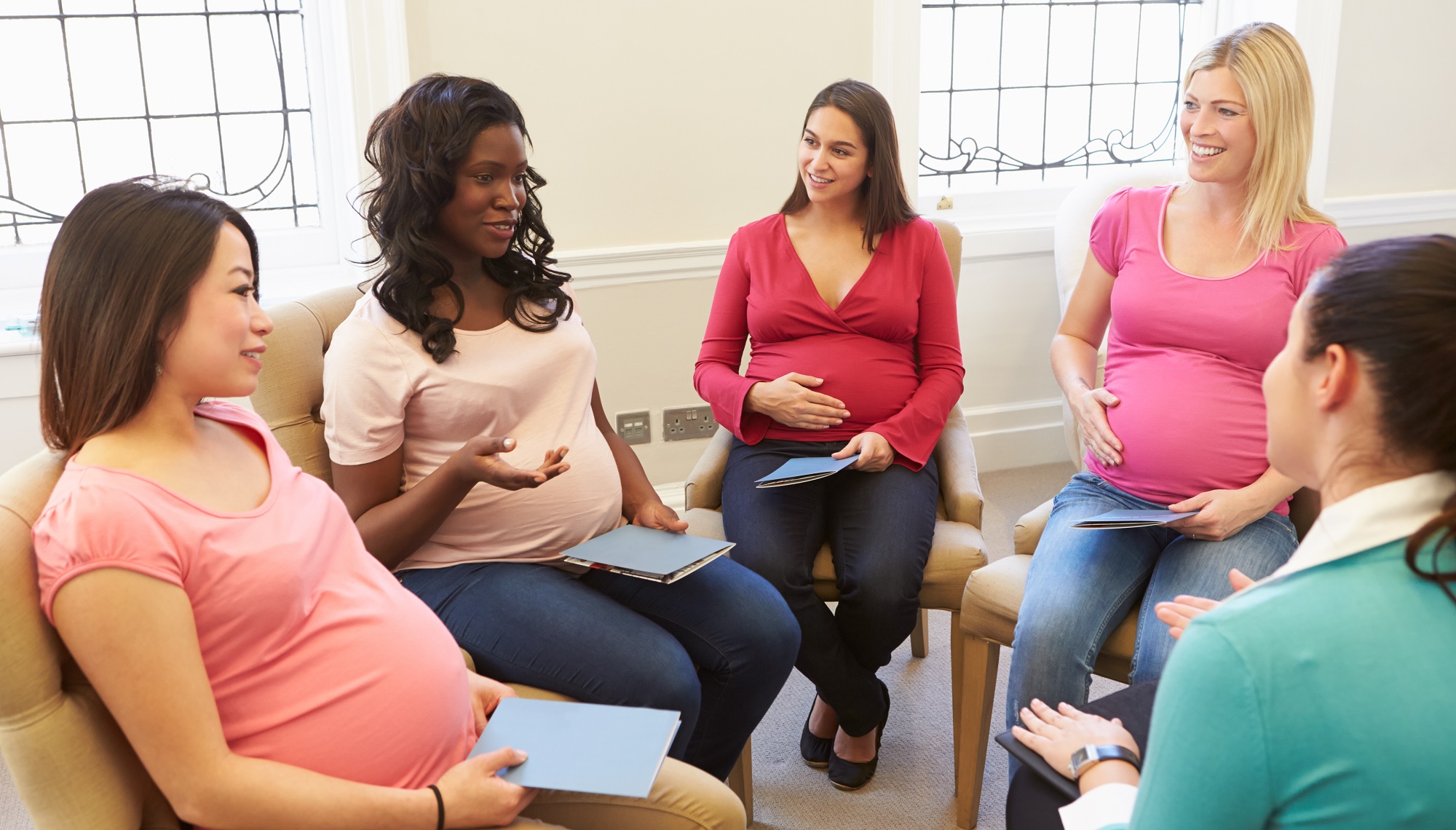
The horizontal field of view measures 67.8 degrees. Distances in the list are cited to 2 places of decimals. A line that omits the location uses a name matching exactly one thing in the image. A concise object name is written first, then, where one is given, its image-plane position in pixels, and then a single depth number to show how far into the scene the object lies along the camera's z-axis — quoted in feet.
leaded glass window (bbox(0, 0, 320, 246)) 9.28
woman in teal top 2.66
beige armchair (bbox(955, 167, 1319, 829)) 5.89
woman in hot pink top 5.73
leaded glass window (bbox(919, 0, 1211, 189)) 12.28
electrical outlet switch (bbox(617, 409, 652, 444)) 10.73
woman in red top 6.64
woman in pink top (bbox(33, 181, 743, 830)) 3.32
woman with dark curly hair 5.23
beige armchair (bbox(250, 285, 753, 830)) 5.90
